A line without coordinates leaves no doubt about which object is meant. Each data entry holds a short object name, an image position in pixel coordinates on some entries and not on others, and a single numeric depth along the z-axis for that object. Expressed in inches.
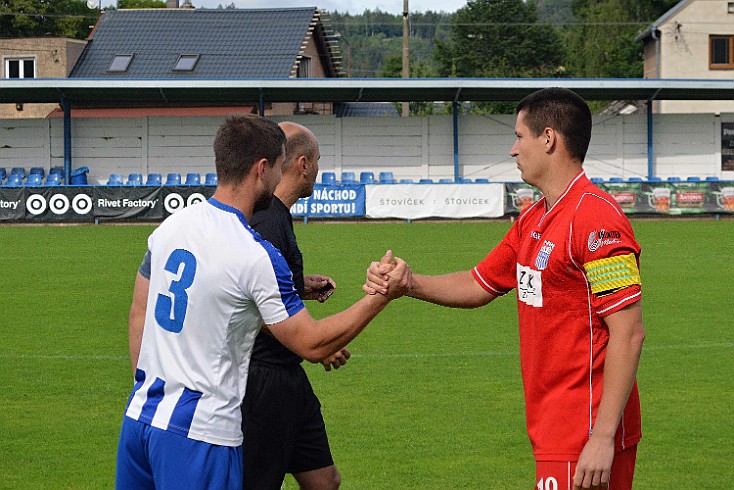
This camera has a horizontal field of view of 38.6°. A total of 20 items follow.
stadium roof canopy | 1557.6
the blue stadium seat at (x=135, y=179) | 1642.5
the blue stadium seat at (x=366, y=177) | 1622.8
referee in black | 194.4
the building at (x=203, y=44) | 2106.3
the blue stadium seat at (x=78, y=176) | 1656.7
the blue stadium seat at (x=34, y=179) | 1619.1
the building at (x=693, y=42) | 2432.3
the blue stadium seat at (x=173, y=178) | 1642.5
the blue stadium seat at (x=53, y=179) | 1630.2
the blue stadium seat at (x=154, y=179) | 1643.7
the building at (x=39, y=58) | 2354.8
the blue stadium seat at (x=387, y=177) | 1620.3
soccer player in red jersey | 152.2
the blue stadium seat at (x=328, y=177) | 1589.1
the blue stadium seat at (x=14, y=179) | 1609.3
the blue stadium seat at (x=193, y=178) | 1614.2
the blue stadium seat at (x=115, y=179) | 1640.0
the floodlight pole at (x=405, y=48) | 1956.4
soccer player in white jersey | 154.4
